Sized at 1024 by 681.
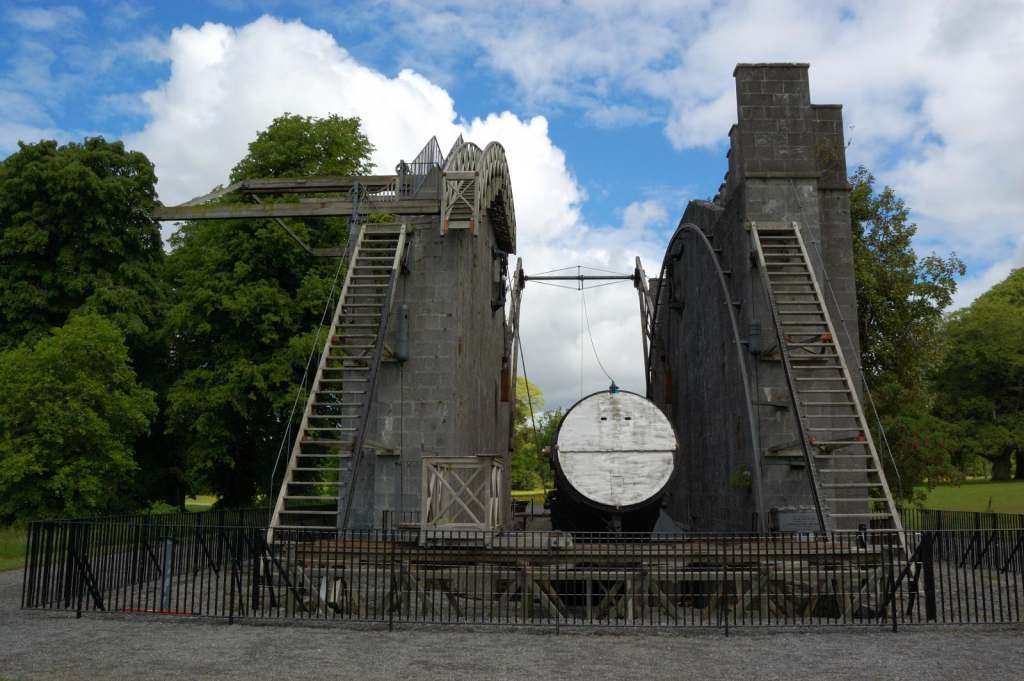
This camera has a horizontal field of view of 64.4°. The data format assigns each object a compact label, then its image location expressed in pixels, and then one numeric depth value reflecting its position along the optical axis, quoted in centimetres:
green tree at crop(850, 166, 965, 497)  2731
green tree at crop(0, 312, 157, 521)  2286
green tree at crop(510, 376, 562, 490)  7625
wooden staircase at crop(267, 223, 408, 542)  1684
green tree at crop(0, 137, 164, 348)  2784
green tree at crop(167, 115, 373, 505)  2578
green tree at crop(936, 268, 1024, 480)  5119
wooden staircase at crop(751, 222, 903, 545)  1812
